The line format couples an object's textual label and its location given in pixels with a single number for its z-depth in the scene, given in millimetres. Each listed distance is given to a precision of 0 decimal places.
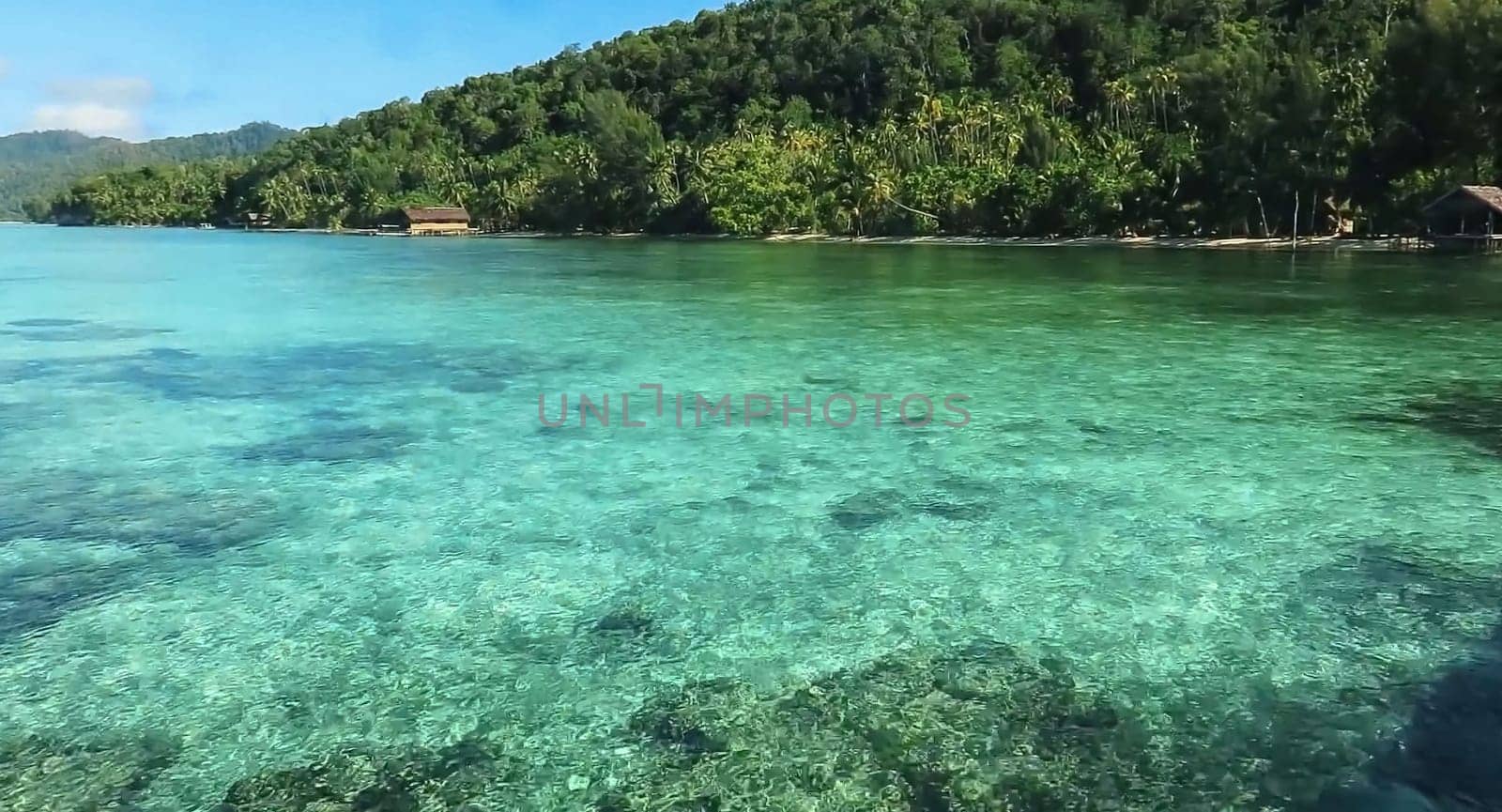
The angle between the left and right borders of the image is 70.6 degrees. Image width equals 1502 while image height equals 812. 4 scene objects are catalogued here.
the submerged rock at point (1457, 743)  4273
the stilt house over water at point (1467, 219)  38906
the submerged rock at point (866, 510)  8164
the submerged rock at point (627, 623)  6094
